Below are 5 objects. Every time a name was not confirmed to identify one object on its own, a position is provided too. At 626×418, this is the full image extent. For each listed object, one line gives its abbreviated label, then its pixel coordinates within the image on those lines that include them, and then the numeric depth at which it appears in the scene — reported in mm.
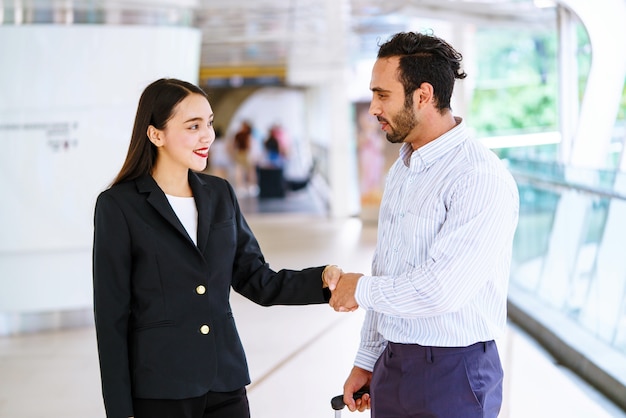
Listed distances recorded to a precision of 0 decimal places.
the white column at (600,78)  8078
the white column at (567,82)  10461
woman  2582
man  2410
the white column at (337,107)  17719
